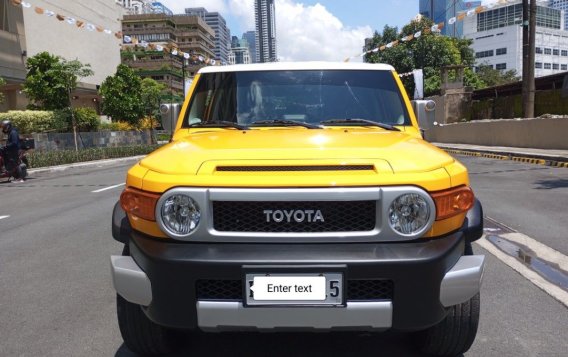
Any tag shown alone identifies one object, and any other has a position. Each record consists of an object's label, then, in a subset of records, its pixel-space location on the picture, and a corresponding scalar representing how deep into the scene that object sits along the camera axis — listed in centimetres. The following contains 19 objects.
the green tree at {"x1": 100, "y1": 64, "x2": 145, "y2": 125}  3744
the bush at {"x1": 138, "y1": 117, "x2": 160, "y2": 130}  4288
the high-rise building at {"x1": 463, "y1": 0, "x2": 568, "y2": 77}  11700
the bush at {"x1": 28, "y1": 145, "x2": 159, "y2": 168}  2081
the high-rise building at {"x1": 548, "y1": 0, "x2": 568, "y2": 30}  17328
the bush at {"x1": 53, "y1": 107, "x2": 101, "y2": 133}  2819
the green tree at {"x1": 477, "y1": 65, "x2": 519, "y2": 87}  7006
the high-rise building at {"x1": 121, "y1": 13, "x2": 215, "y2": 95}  10991
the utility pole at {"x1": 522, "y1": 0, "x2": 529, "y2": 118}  2148
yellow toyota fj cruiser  237
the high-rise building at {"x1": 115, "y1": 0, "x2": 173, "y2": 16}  14325
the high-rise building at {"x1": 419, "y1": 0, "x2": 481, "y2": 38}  11954
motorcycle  1468
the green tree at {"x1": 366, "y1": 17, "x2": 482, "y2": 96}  4712
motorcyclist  1412
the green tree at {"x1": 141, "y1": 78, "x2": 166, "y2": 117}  4894
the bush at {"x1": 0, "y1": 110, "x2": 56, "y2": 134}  2584
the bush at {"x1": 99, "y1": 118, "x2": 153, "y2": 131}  3596
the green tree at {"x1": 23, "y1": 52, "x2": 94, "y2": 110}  2925
